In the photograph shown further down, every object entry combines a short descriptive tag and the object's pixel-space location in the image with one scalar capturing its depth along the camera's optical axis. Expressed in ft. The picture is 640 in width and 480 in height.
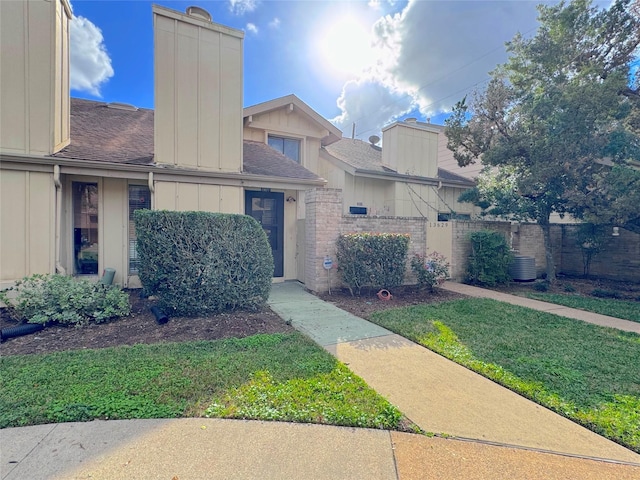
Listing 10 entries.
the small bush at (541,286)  28.22
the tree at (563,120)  23.91
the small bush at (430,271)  24.71
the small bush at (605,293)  25.82
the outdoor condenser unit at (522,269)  30.81
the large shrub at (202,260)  16.53
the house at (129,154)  19.62
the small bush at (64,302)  15.62
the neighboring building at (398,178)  36.29
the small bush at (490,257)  29.01
